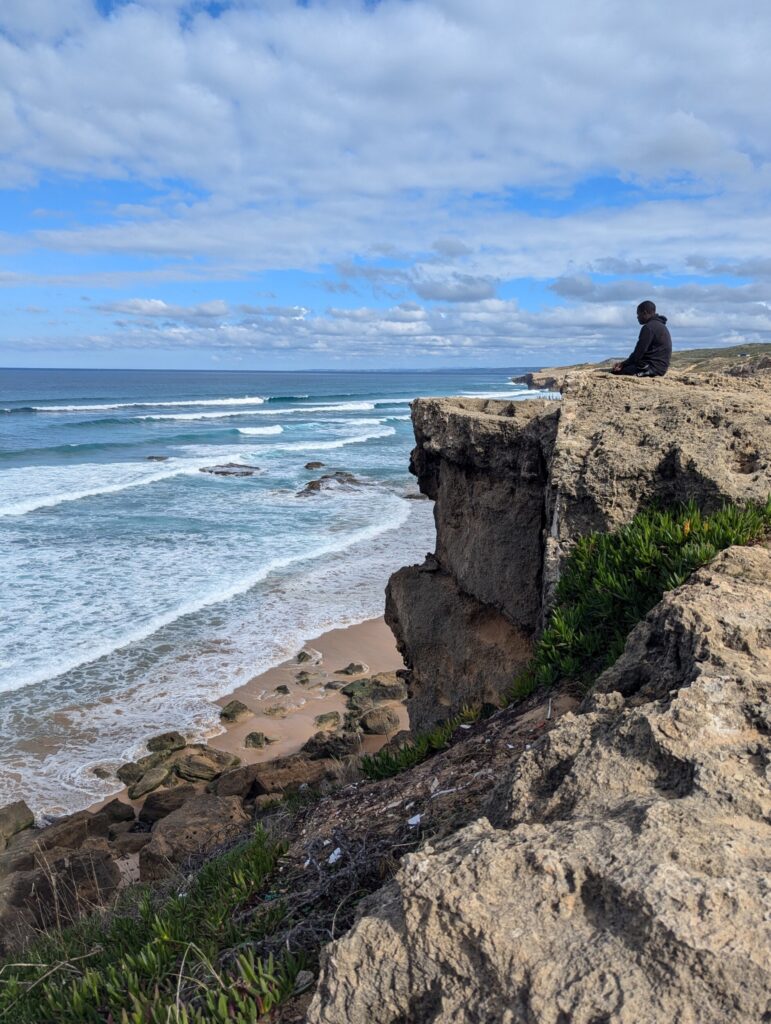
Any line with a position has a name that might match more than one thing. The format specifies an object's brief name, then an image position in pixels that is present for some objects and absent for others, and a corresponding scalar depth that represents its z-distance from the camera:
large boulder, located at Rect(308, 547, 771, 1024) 2.14
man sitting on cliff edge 8.73
